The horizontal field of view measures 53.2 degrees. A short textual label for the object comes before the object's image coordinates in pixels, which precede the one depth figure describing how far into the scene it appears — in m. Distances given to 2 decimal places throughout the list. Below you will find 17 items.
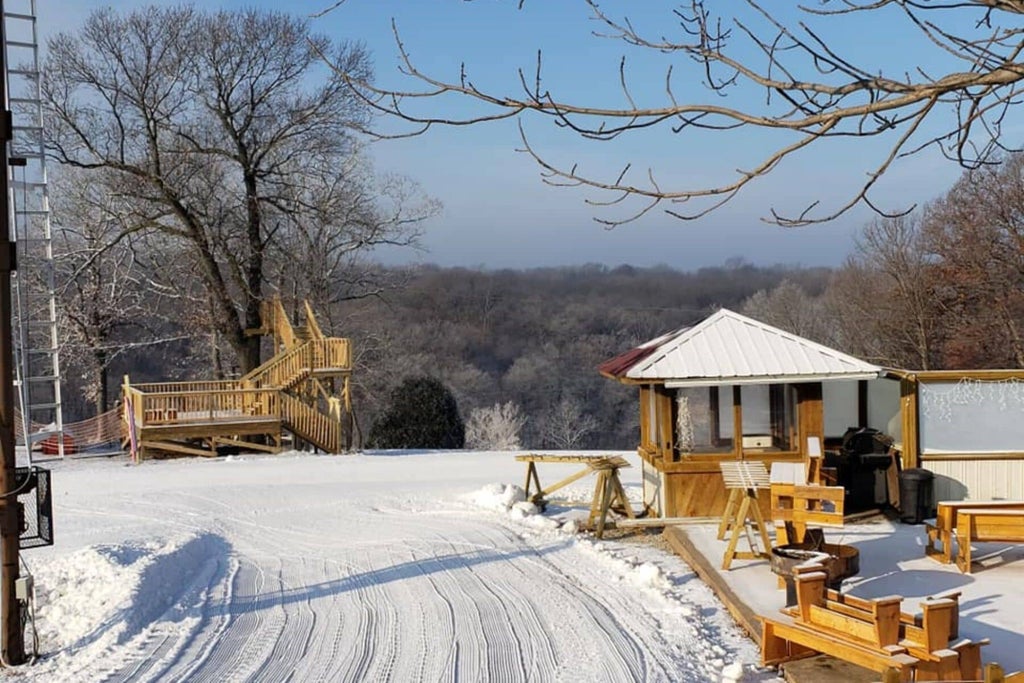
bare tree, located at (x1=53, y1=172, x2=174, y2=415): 29.05
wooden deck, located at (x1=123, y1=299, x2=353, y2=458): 22.83
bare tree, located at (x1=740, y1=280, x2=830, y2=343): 44.28
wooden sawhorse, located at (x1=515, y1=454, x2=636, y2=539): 12.70
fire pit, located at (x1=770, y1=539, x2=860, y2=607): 8.71
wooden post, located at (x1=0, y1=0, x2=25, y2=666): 8.39
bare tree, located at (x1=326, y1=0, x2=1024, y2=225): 3.51
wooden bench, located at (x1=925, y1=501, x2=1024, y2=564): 10.47
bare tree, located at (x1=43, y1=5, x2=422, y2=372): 27.58
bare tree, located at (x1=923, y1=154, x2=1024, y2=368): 30.58
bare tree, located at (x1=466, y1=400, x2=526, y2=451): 43.84
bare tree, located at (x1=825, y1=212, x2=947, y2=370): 33.91
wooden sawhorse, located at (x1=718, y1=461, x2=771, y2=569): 10.47
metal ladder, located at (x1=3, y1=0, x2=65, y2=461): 9.23
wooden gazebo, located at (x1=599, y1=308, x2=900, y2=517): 12.64
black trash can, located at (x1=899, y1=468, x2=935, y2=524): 12.54
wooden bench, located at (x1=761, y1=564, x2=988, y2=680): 6.71
